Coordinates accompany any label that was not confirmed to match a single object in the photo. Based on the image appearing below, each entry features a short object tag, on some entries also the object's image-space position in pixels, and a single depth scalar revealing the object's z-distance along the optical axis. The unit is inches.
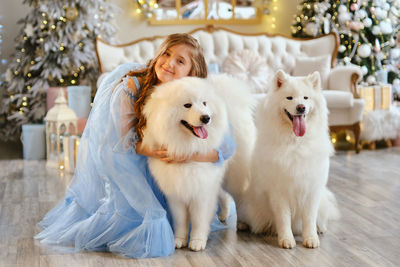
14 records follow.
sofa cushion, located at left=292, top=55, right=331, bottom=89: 212.5
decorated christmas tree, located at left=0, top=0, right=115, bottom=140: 207.3
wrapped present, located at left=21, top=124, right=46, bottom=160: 194.9
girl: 92.4
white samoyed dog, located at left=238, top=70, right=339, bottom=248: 92.6
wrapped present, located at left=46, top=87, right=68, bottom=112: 203.0
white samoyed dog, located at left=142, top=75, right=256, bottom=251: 86.4
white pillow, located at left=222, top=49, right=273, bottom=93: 209.3
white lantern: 176.4
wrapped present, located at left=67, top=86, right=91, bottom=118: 204.1
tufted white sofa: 198.8
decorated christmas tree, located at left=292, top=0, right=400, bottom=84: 244.2
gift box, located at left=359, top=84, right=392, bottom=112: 213.5
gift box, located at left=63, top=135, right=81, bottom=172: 167.9
